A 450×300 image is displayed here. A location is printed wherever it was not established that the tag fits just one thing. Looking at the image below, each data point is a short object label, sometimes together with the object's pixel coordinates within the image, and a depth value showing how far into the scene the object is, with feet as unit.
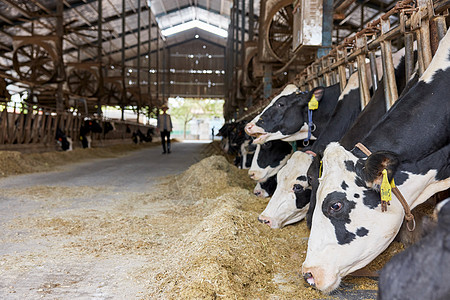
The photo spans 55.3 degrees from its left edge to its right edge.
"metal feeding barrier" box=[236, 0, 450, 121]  9.58
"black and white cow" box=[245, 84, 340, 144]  15.56
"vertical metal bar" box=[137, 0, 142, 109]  82.33
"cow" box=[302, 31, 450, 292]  7.42
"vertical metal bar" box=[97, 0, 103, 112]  59.67
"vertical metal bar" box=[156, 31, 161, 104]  105.81
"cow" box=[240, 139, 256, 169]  26.27
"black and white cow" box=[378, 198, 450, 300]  3.34
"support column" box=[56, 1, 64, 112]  40.29
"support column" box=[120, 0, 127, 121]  69.21
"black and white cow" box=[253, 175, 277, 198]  18.04
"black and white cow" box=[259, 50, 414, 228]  11.92
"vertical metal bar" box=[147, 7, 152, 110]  94.89
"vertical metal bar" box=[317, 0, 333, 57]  18.51
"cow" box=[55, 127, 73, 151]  43.93
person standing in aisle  49.93
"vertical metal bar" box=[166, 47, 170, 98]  129.70
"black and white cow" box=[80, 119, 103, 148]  52.03
